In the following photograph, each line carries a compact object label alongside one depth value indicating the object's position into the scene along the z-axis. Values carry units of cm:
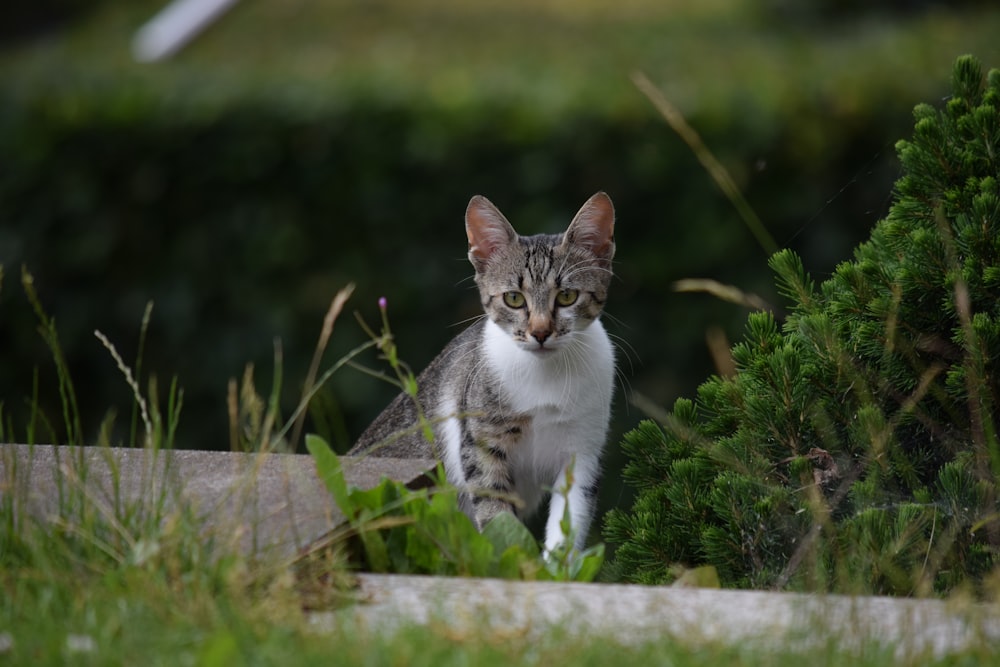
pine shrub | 576
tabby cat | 787
